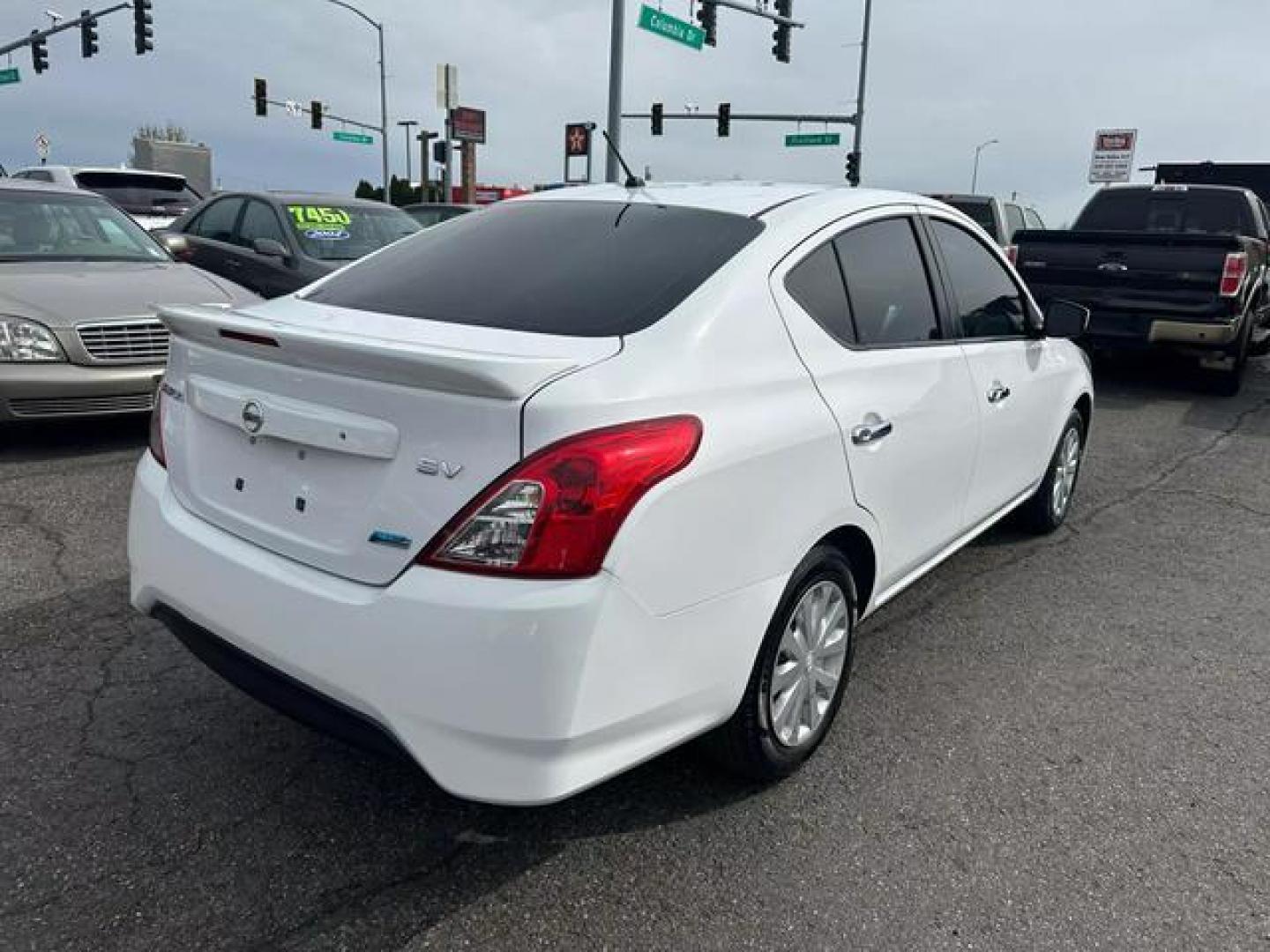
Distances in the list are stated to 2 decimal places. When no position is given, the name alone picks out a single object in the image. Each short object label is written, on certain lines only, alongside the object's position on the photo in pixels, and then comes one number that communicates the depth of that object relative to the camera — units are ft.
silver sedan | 17.81
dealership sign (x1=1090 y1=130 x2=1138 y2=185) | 94.07
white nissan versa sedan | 6.39
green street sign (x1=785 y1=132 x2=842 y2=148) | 97.71
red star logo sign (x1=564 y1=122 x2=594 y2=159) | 74.85
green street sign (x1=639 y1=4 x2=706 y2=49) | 63.05
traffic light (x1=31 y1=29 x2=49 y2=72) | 98.12
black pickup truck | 27.91
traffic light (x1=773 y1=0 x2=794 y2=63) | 76.02
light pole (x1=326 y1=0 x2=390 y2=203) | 121.39
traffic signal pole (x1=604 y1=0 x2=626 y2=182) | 58.13
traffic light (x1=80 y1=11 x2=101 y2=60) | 93.61
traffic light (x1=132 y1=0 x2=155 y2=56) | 87.86
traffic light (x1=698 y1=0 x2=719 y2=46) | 69.10
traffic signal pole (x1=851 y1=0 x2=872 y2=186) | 94.53
